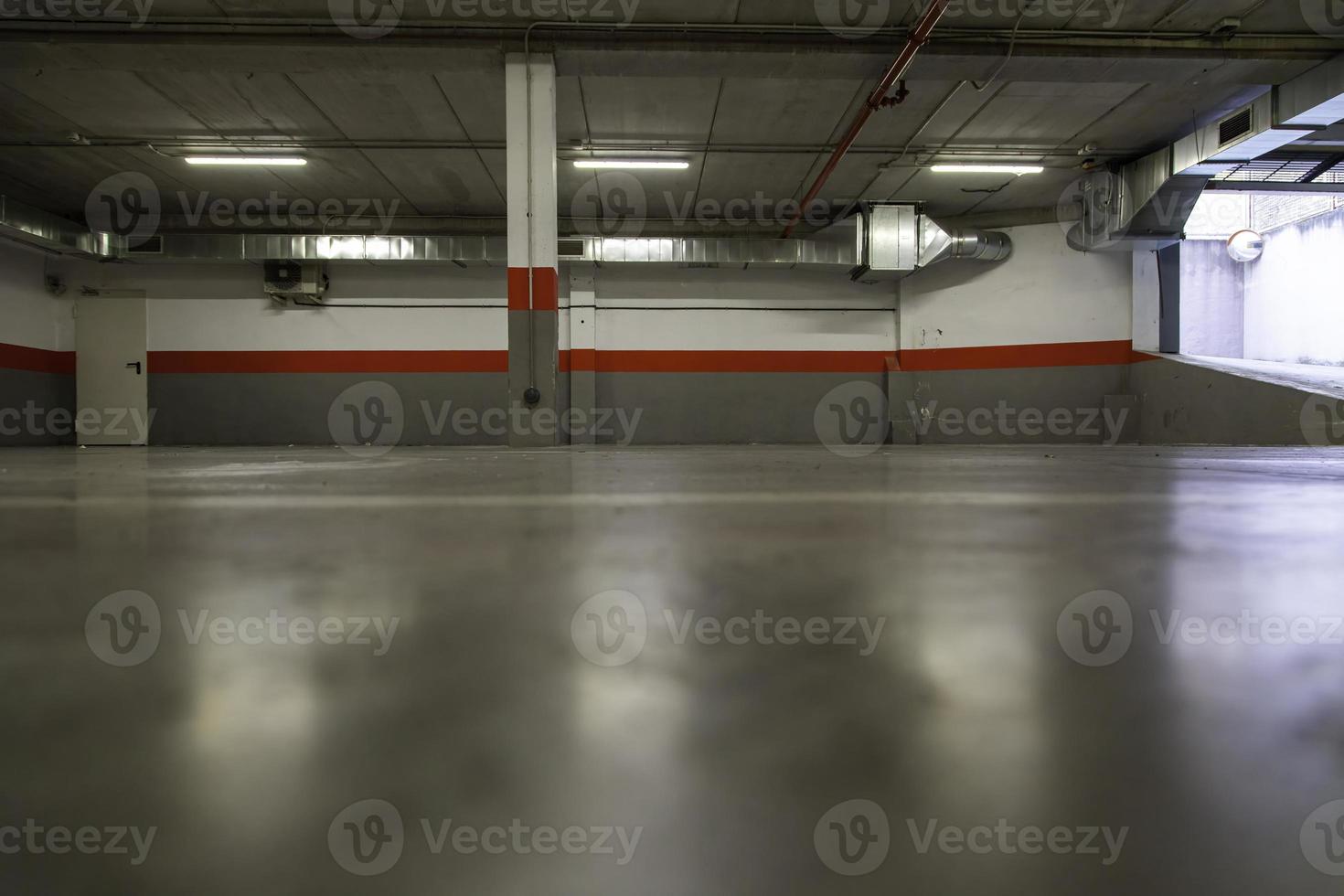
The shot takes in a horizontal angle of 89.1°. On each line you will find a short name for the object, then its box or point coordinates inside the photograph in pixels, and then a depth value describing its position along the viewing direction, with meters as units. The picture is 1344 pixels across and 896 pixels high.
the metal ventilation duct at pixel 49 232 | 9.02
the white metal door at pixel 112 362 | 10.89
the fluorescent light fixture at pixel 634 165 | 8.19
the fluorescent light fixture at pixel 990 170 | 8.46
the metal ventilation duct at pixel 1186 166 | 6.09
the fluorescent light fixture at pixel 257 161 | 8.12
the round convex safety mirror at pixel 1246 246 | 12.85
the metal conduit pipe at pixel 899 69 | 5.02
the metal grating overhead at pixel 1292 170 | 7.85
